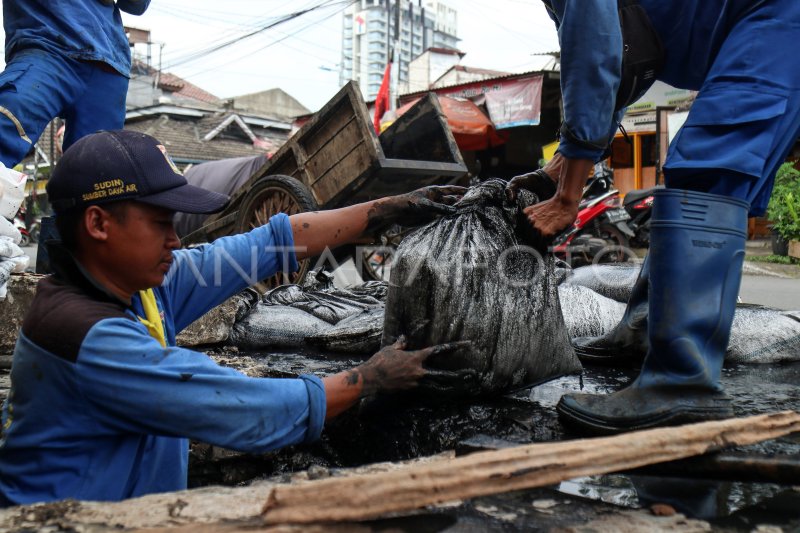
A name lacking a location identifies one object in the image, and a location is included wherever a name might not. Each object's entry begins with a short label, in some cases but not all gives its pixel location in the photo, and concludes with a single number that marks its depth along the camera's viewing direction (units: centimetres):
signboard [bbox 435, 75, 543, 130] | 1276
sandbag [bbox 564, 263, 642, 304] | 335
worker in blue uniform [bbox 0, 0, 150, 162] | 264
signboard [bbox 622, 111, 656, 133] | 1362
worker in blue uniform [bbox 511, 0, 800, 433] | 161
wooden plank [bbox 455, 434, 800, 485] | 128
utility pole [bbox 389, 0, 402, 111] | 1455
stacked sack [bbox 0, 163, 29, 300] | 230
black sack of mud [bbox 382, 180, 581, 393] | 189
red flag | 1520
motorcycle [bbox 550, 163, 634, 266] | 874
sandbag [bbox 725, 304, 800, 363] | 268
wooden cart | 515
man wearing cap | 119
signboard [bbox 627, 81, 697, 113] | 1326
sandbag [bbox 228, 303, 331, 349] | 321
